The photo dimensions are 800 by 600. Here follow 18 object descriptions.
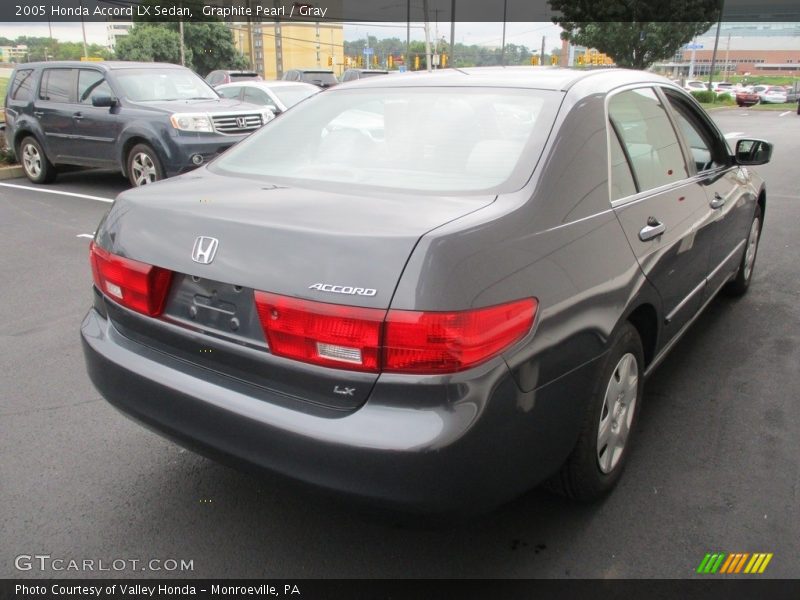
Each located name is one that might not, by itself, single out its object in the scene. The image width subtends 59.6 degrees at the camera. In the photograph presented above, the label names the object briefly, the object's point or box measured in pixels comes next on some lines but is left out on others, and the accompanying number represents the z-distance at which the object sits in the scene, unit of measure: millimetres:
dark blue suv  8883
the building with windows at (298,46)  98750
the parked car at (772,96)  50131
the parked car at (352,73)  24466
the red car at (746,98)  43719
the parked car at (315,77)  24781
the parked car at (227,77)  22905
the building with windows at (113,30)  105212
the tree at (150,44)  65750
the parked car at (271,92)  13359
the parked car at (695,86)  51897
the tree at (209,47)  71812
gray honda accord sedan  1936
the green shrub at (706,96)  43375
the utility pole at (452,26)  34406
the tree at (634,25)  34531
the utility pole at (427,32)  31578
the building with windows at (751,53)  107500
